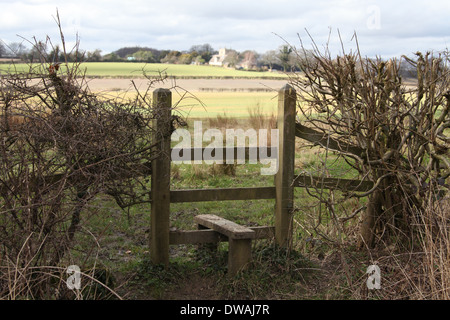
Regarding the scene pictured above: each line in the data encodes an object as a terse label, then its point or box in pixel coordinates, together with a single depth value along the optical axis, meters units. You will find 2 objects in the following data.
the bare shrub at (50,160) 3.66
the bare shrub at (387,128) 4.95
